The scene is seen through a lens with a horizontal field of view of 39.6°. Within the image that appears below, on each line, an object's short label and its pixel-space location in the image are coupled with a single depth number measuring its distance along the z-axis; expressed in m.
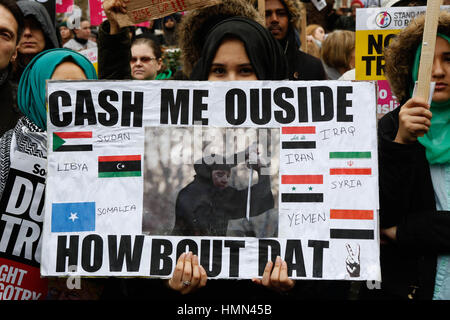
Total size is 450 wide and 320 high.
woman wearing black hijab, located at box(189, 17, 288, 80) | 2.90
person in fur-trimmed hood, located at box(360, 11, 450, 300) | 2.56
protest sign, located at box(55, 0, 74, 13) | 6.71
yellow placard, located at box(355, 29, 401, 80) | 4.15
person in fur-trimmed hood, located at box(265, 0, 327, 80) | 4.96
